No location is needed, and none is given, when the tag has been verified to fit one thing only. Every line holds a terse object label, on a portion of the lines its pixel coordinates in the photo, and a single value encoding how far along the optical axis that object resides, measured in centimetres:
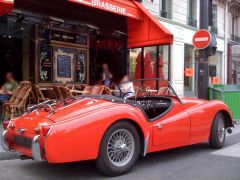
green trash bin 1056
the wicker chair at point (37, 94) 1077
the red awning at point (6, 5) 784
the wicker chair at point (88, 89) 1131
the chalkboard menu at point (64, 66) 1288
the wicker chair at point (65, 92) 1066
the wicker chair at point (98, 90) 1080
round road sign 988
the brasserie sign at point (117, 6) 1041
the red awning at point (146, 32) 1169
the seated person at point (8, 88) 1041
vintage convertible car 454
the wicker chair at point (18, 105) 957
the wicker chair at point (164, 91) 684
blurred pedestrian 1180
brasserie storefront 1170
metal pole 1022
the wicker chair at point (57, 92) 1096
